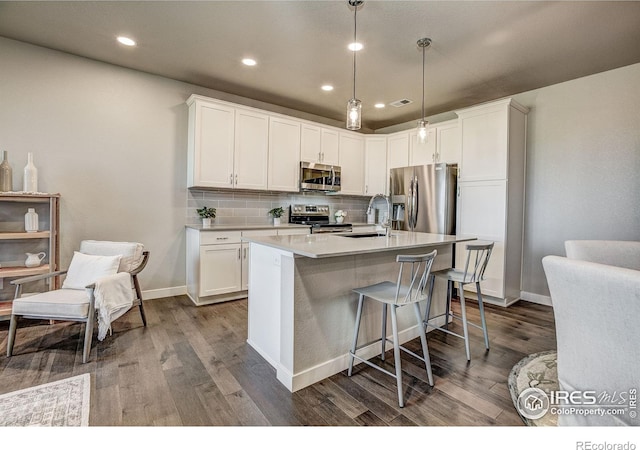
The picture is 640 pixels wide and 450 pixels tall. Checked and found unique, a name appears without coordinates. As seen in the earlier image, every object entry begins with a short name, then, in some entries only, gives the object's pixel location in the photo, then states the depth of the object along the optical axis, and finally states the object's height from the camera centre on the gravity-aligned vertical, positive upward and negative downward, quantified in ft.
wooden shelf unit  9.37 -0.71
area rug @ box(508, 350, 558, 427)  5.67 -3.53
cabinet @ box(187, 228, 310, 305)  11.78 -1.85
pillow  8.84 -1.56
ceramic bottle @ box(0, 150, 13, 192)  9.38 +1.17
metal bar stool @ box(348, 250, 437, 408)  6.03 -1.61
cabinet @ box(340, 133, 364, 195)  16.81 +3.17
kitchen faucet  10.22 -0.23
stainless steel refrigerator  13.82 +1.13
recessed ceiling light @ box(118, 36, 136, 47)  9.65 +5.61
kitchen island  6.50 -1.83
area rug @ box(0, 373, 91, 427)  5.35 -3.56
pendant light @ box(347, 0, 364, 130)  8.07 +2.87
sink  10.23 -0.45
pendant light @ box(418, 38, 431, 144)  9.49 +3.18
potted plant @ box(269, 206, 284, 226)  14.96 +0.27
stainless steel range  15.15 +0.10
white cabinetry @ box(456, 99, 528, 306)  12.13 +1.57
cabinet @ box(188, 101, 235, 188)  12.27 +3.04
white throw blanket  7.93 -2.20
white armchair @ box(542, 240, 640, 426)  3.29 -1.29
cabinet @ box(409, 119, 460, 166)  14.33 +3.75
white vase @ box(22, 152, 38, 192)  9.63 +1.20
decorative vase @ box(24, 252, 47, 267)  9.71 -1.42
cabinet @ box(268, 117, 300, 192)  14.15 +3.06
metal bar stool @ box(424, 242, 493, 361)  7.97 -1.54
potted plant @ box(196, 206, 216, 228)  12.81 +0.14
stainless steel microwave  15.08 +2.20
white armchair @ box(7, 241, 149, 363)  7.66 -2.05
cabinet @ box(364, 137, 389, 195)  17.53 +3.21
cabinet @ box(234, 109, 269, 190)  13.20 +3.06
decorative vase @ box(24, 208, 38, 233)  9.72 -0.18
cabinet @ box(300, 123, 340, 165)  15.19 +3.87
